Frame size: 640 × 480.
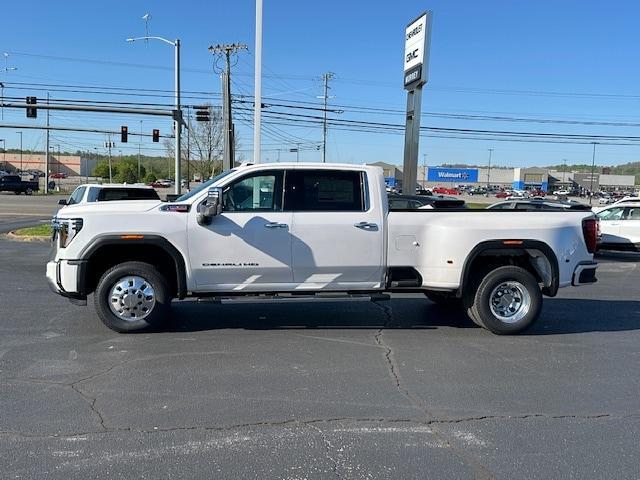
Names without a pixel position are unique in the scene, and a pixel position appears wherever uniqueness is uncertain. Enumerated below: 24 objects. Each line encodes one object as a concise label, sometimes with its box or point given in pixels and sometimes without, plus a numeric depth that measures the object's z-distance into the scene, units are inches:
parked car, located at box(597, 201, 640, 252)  632.4
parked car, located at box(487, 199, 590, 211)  653.3
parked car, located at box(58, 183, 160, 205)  606.9
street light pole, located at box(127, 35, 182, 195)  1197.7
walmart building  5064.0
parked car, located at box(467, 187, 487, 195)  4183.1
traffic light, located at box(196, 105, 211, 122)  1252.6
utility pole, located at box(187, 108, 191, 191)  1946.6
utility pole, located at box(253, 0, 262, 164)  713.0
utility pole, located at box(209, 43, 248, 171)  1095.0
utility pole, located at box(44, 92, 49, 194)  2317.9
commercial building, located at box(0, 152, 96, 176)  5735.2
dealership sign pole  762.2
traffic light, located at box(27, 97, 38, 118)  1226.0
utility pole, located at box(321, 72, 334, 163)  2371.3
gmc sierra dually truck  252.7
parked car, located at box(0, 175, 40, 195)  2142.0
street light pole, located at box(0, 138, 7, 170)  5933.1
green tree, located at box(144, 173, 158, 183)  4192.9
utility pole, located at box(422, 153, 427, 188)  4797.0
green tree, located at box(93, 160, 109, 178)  4484.7
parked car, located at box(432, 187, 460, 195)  3716.5
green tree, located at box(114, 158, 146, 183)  3833.7
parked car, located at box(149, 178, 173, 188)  3596.5
